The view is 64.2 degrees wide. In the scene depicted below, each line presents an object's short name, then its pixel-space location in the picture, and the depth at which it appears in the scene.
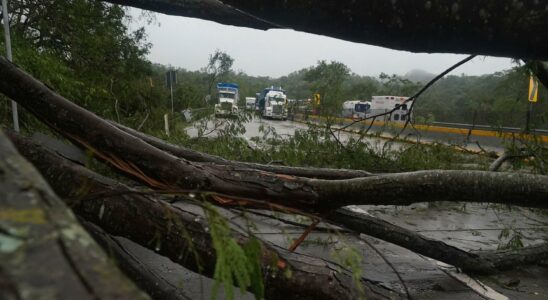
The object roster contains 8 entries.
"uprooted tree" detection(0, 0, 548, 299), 1.13
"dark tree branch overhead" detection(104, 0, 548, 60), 1.02
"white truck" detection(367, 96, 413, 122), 26.85
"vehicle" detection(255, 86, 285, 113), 38.65
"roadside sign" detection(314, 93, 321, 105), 10.46
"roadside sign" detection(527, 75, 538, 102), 5.79
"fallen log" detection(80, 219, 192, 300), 2.08
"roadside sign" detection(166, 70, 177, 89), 12.02
